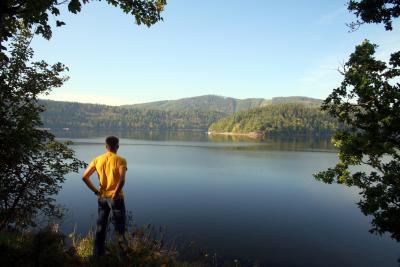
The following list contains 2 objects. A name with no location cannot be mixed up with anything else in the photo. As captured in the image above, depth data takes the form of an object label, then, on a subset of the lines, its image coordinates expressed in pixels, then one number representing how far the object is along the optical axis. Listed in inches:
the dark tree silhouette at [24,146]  352.5
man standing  260.5
